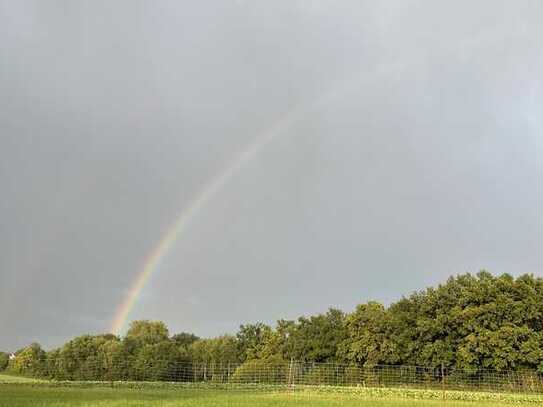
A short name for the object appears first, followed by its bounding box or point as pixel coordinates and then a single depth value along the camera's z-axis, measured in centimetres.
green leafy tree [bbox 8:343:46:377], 8005
